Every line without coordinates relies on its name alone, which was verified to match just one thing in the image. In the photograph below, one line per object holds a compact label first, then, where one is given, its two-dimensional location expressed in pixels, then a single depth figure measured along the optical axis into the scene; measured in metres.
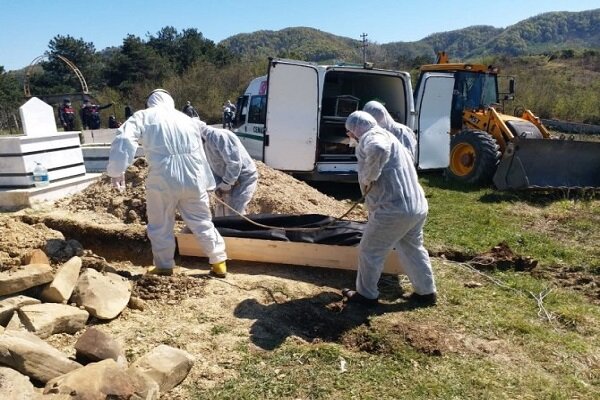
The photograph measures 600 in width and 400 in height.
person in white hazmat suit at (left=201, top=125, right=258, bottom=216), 5.52
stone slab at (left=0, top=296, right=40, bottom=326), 3.37
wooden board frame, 4.90
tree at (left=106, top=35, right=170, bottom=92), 36.25
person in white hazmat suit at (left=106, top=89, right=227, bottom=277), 4.23
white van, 7.89
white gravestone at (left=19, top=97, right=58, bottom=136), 6.79
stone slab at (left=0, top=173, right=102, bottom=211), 6.47
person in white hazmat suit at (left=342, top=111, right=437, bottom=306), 3.95
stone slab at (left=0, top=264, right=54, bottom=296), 3.63
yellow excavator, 8.66
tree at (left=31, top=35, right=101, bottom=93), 39.19
